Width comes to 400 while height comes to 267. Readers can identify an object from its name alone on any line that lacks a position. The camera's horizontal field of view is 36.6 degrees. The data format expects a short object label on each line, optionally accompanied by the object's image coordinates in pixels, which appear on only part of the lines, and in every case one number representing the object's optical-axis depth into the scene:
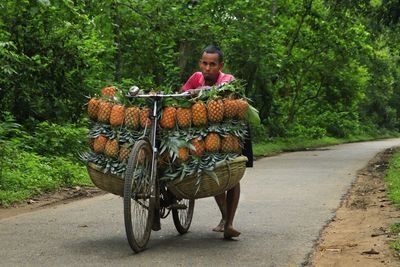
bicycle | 5.05
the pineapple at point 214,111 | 5.57
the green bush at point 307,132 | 31.55
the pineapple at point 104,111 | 5.70
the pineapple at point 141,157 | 5.28
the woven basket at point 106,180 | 5.63
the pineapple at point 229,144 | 5.64
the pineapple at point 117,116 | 5.63
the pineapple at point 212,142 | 5.56
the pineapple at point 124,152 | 5.57
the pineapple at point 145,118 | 5.63
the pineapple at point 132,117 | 5.65
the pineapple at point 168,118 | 5.63
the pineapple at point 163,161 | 5.65
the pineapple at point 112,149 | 5.61
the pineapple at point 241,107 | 5.69
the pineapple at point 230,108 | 5.62
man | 6.02
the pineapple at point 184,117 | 5.59
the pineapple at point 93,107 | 5.79
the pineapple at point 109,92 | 5.81
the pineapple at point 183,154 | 5.52
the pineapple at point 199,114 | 5.57
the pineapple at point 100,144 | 5.69
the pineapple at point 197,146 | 5.54
